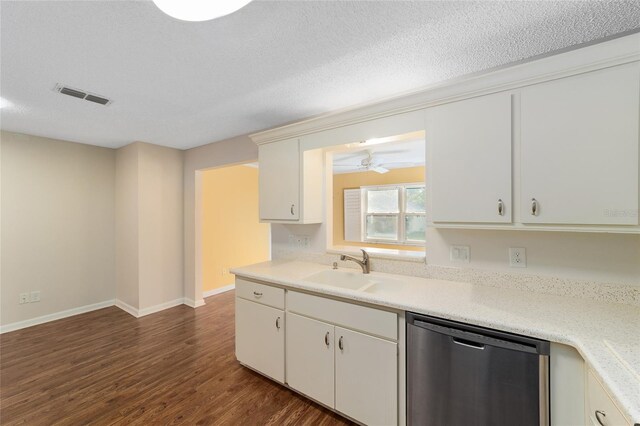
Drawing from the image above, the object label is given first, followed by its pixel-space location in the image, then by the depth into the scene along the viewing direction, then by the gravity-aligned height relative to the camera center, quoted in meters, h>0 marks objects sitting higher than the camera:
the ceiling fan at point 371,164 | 4.21 +0.79
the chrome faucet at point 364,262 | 2.31 -0.45
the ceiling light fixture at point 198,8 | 0.99 +0.75
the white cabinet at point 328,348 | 1.65 -0.98
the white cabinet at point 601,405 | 0.87 -0.70
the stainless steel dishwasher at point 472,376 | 1.23 -0.83
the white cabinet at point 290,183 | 2.50 +0.26
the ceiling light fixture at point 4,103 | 2.30 +0.95
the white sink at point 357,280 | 2.09 -0.59
